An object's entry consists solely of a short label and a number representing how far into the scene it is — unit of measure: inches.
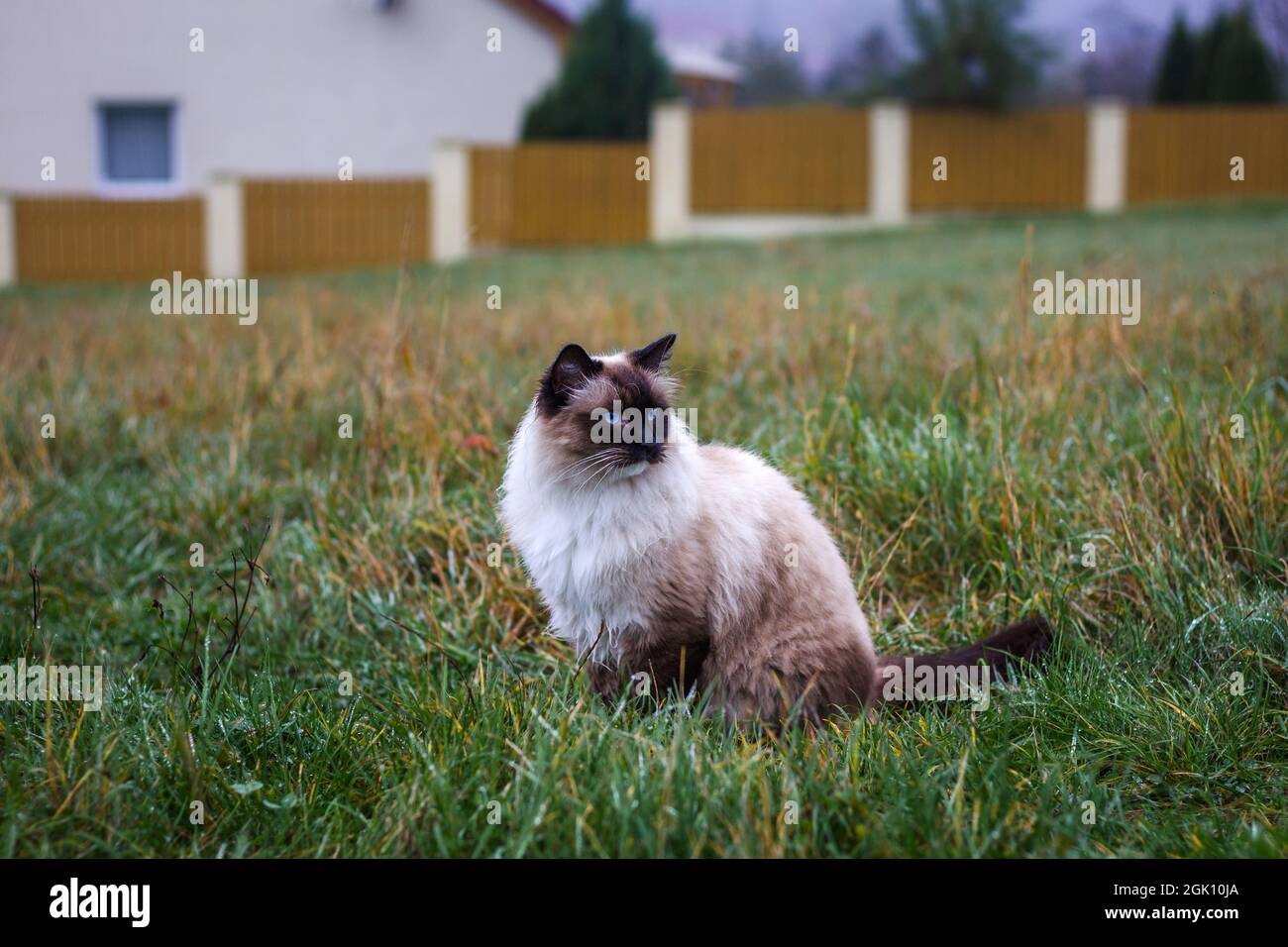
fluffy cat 123.9
